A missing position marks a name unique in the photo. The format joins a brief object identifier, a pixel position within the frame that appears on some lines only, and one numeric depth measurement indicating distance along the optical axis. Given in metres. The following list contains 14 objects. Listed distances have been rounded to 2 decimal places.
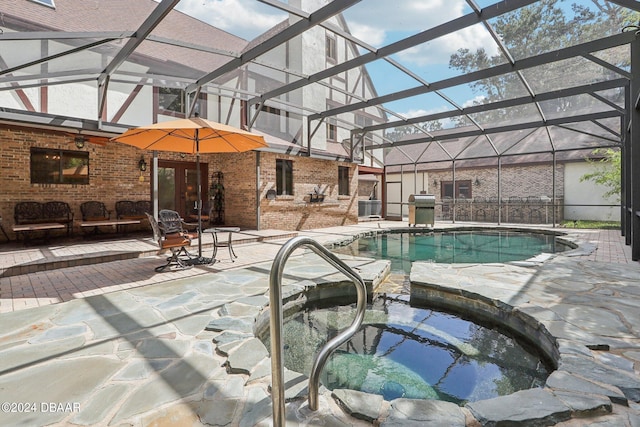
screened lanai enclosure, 5.24
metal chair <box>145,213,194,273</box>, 4.79
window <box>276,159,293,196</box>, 10.24
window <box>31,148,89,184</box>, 7.37
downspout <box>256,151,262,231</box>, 9.31
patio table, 5.22
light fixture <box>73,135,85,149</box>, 7.46
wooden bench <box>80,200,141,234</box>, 7.82
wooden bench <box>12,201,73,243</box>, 6.80
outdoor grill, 11.31
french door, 9.77
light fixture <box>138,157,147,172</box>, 8.92
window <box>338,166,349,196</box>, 12.73
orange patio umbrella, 4.45
